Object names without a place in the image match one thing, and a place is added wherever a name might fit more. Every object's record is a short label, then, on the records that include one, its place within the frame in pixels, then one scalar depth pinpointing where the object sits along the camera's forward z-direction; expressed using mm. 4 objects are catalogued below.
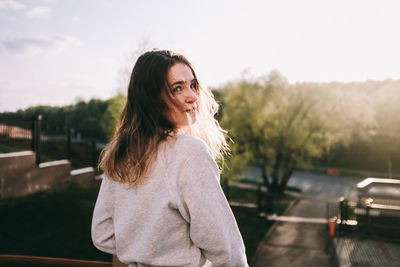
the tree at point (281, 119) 22062
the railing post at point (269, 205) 16562
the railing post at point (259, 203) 16484
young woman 1017
